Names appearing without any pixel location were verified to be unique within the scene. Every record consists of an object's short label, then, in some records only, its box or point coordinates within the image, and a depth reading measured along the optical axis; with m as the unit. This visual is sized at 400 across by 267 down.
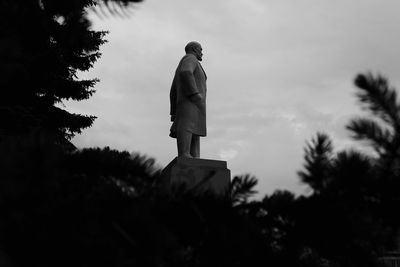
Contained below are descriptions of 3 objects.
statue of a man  7.22
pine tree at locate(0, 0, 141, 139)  10.37
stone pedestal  6.38
